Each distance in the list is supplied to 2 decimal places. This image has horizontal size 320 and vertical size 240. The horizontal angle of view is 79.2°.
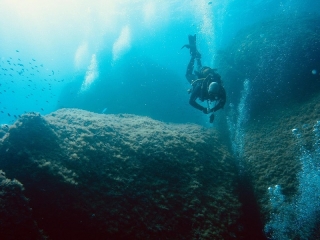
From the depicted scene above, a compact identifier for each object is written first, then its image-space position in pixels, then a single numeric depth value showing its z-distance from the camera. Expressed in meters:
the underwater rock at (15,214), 2.66
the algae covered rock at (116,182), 3.36
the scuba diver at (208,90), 5.59
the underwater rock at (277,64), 7.00
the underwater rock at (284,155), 4.21
